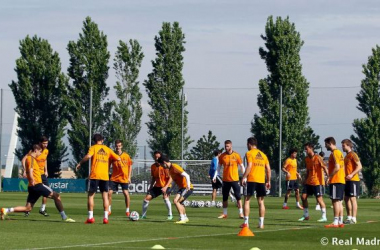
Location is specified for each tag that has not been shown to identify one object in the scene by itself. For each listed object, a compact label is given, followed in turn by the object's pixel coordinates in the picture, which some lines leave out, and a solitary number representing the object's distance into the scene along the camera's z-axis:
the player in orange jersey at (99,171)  25.34
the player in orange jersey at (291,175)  37.34
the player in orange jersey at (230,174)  29.34
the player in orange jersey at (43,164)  28.43
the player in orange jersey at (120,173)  30.17
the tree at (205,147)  115.06
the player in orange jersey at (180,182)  26.20
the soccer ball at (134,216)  26.70
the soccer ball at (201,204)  37.22
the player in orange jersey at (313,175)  28.77
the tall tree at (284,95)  68.69
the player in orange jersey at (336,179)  24.53
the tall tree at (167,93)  72.94
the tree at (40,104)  75.44
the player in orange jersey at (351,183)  25.88
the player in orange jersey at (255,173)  23.77
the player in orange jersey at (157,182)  27.73
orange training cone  21.31
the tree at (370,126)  68.88
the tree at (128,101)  74.38
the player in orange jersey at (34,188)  26.08
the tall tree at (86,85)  73.69
